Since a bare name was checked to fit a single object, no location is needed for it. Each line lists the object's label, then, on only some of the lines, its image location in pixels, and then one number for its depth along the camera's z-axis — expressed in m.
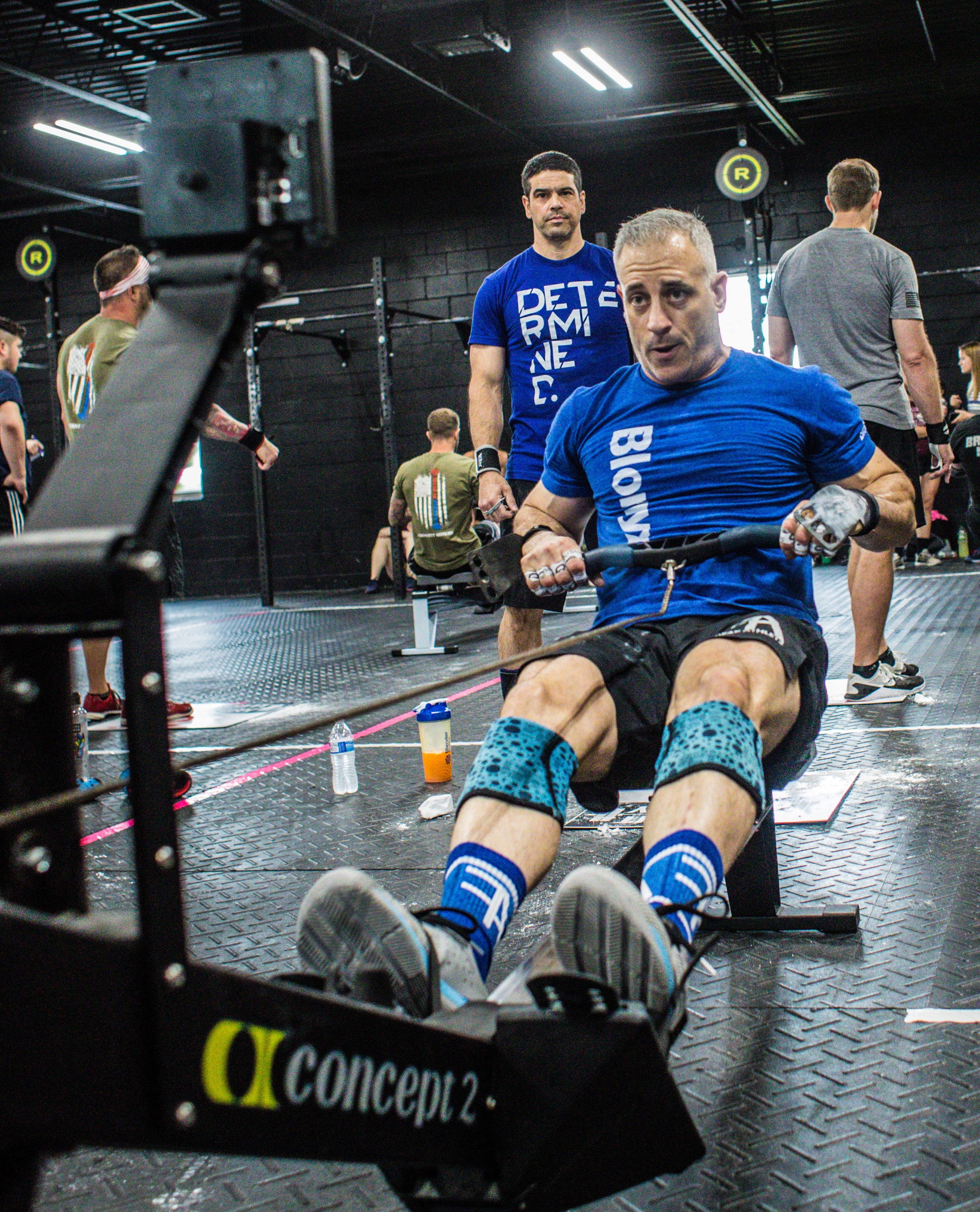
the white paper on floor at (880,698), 3.52
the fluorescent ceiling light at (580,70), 7.66
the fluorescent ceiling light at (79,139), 8.26
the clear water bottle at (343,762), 2.92
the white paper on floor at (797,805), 2.40
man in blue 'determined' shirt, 3.00
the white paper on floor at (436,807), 2.64
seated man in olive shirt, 5.89
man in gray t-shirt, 3.63
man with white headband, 3.50
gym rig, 8.84
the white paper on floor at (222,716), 4.02
